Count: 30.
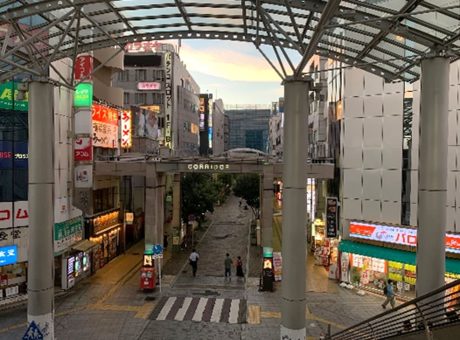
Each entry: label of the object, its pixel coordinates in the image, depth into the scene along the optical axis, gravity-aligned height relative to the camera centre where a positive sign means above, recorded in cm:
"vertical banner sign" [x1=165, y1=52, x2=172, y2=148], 5828 +916
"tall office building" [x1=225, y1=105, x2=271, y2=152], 19531 +920
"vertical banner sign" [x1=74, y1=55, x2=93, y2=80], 2605 +563
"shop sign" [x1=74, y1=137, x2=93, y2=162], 2636 +97
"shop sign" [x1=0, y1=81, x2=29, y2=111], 2147 +316
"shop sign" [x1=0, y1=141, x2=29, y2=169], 2148 +53
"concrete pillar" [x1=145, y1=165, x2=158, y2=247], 2722 -230
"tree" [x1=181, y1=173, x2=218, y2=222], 3894 -234
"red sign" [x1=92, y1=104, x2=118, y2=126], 2891 +337
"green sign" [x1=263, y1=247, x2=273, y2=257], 2556 -458
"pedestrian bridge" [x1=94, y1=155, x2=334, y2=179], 2802 +6
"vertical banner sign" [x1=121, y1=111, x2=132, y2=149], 3481 +282
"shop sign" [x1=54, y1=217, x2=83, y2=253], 2316 -346
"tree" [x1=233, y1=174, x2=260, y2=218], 5029 -250
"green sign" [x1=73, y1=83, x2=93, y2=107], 2623 +392
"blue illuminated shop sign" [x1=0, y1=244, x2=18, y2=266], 2145 -406
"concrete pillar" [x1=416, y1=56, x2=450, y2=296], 1316 -24
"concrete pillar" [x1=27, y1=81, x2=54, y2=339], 1569 -135
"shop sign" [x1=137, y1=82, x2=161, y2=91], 6005 +1029
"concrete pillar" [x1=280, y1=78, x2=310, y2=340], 1402 -122
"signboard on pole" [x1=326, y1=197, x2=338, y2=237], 2711 -286
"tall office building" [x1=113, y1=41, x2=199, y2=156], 5916 +1032
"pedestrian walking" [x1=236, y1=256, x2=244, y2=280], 2786 -614
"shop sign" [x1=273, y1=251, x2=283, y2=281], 2616 -543
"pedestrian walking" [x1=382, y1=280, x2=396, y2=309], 2143 -579
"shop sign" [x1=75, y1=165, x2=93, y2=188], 2634 -59
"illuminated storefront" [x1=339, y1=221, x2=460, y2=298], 2275 -448
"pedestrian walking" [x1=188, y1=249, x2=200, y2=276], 2797 -558
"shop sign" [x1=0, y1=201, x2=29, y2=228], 2147 -220
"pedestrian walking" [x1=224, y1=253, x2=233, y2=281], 2737 -589
